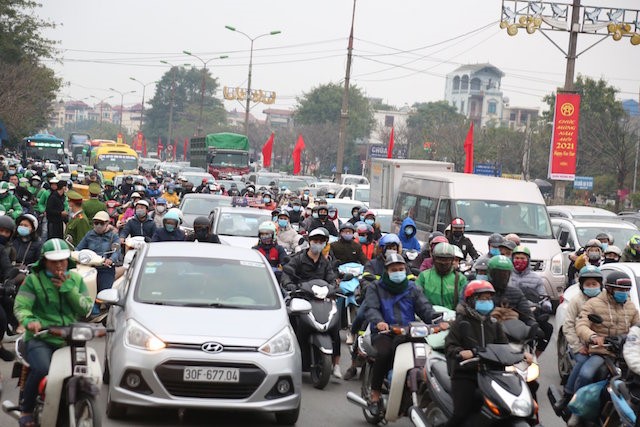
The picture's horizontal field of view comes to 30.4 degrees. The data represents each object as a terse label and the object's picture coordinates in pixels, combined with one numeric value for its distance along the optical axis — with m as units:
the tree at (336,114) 115.62
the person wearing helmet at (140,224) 18.00
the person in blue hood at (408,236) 18.77
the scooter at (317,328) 11.89
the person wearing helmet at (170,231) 16.20
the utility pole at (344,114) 48.38
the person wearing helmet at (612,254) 15.30
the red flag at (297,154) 57.29
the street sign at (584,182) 57.67
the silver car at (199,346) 9.16
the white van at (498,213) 20.77
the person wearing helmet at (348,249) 15.91
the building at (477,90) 173.00
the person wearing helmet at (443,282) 10.84
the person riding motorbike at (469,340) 7.77
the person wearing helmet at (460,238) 17.00
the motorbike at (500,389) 7.32
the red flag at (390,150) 55.28
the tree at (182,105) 156.75
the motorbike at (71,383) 7.79
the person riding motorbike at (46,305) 8.17
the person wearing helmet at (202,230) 15.80
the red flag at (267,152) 59.46
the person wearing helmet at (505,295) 9.94
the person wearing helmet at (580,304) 10.02
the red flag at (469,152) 40.78
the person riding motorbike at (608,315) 9.74
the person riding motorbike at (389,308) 9.73
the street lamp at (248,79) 65.44
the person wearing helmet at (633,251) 16.31
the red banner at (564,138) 34.59
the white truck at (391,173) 34.31
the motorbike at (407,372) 9.16
